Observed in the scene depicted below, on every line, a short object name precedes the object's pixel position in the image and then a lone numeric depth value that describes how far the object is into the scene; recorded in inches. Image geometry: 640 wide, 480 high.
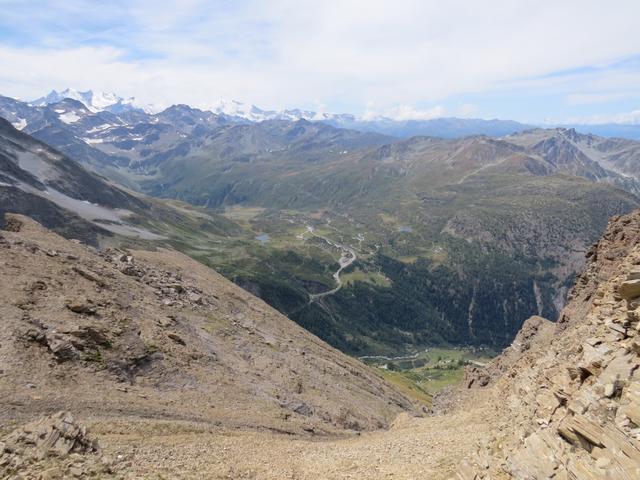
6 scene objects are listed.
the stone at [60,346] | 1749.6
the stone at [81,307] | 2063.2
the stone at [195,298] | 3107.8
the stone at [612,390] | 872.9
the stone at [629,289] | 1061.1
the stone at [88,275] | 2472.3
